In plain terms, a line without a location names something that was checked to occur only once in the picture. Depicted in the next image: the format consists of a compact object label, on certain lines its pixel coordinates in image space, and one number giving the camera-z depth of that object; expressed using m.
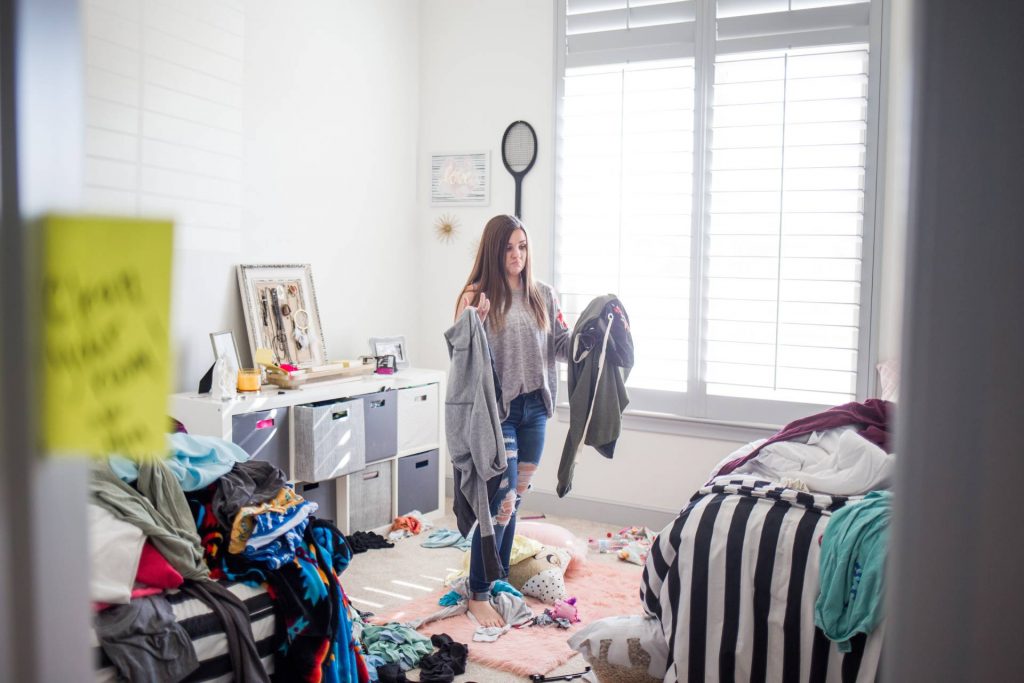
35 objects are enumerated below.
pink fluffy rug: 2.79
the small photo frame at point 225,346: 3.60
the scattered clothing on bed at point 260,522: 2.27
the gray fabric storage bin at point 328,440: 3.58
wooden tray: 3.71
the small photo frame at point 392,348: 4.47
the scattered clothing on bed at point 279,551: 2.26
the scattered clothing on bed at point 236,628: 2.08
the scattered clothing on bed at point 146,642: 1.86
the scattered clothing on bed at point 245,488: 2.31
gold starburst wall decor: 4.89
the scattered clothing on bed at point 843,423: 2.99
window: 3.84
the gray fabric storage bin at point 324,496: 3.76
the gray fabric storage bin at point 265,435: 3.38
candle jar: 3.56
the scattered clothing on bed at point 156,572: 2.05
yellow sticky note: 0.47
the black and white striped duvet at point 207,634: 2.02
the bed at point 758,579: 2.12
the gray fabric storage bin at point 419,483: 4.26
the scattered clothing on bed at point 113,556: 1.91
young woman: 3.07
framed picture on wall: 4.77
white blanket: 2.49
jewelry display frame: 3.87
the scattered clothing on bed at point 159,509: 2.07
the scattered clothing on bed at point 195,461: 2.20
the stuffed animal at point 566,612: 3.12
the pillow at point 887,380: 3.56
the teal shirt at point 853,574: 2.02
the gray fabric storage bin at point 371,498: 3.93
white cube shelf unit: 3.41
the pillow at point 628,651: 2.42
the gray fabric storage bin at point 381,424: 3.96
